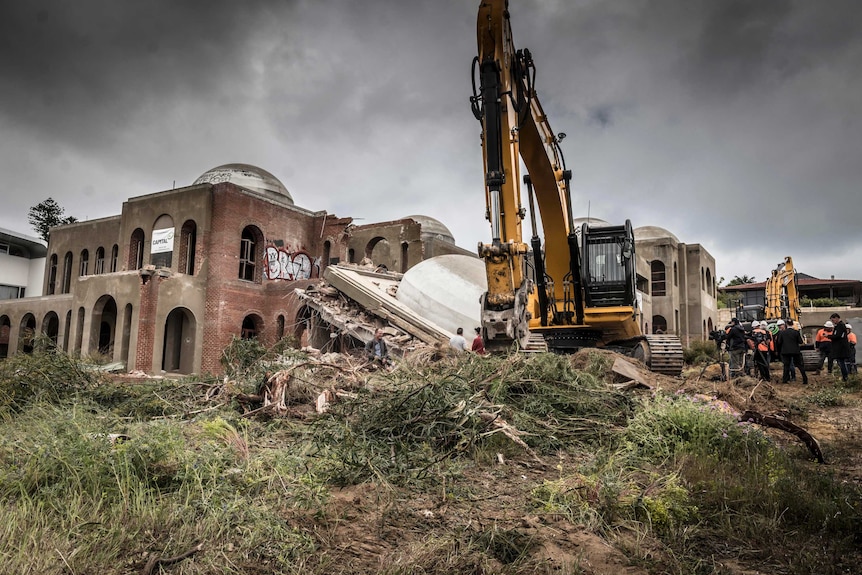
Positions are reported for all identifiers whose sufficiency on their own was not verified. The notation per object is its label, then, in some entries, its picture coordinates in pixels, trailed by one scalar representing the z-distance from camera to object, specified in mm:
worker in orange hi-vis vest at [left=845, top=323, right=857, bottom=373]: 13678
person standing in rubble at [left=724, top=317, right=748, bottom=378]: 14562
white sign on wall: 24469
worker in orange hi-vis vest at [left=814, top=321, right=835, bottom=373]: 16052
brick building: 21656
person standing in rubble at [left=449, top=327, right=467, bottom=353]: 11762
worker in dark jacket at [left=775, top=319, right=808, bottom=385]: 13597
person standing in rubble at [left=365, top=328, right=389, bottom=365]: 13355
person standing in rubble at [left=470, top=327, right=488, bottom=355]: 10773
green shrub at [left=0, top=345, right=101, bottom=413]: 6828
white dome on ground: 16453
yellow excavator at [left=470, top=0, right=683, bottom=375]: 8203
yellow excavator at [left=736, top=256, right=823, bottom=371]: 21642
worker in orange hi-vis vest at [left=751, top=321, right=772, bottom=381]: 13898
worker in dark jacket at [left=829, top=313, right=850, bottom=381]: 13102
